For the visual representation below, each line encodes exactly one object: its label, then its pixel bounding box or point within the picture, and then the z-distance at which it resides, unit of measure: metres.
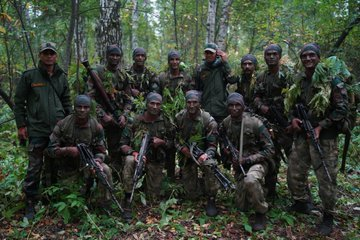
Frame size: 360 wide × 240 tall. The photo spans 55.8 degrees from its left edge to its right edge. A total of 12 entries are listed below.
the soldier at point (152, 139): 6.23
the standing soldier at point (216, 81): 6.86
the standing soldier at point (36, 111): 5.44
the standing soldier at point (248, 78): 6.65
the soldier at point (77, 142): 5.55
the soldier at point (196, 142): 5.98
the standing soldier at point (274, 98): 6.38
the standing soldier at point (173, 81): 7.00
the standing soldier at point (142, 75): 7.15
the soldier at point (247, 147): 5.69
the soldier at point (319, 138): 5.32
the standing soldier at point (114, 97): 6.58
